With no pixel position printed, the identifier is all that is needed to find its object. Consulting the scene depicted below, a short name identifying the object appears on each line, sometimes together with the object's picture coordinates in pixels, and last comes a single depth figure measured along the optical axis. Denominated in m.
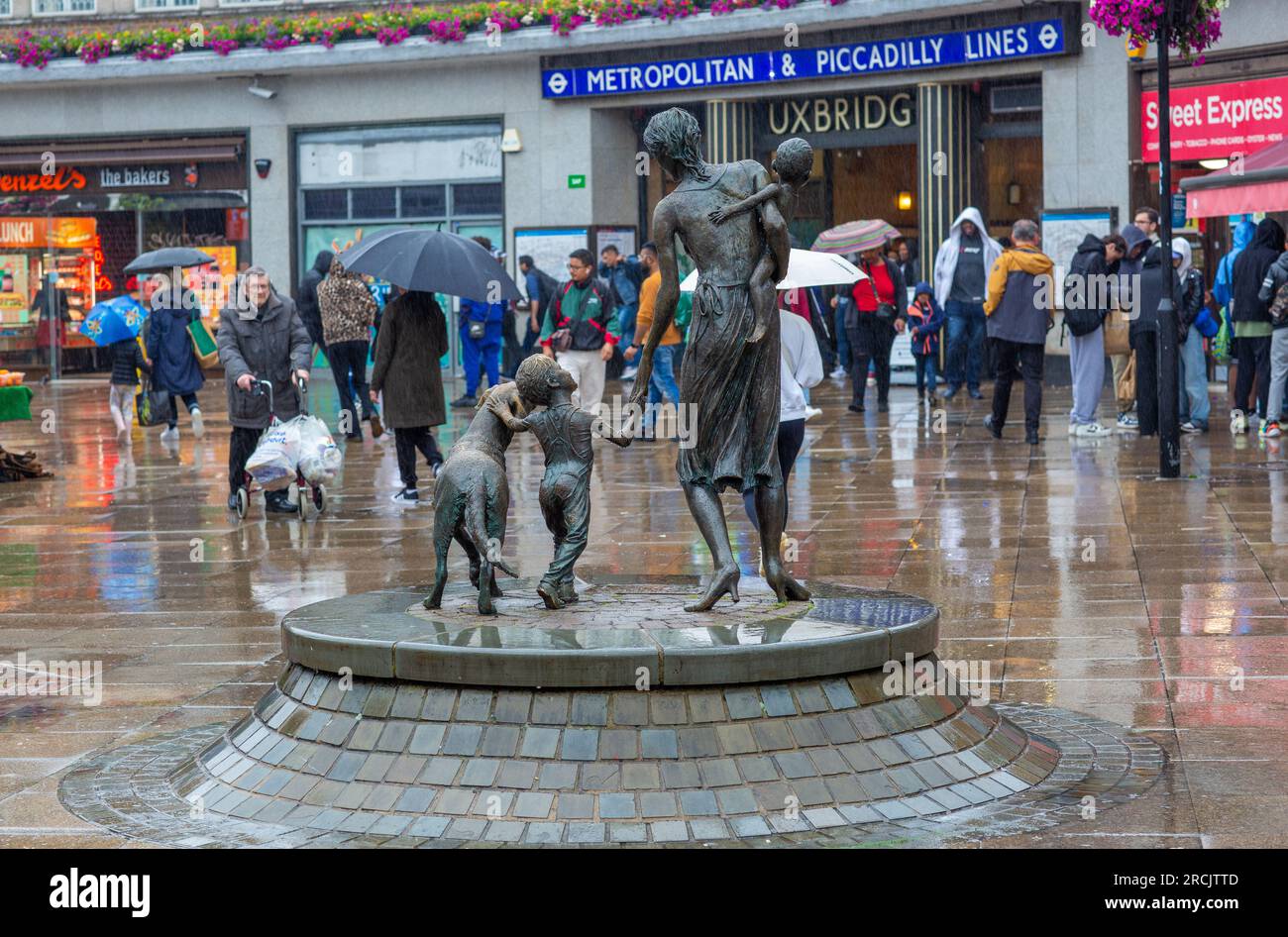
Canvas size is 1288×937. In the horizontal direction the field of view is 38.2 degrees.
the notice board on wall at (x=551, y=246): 26.58
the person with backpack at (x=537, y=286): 23.06
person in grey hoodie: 20.64
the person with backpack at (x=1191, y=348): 16.34
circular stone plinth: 5.78
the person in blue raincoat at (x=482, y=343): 21.81
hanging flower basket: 13.79
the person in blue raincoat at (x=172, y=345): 19.31
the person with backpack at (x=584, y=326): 17.73
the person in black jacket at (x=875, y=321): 20.66
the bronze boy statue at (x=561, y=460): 6.74
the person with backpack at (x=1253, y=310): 16.66
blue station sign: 23.41
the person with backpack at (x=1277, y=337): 16.06
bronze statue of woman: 6.86
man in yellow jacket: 16.66
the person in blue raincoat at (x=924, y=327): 21.55
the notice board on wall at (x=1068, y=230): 22.83
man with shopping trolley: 13.26
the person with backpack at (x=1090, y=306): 16.53
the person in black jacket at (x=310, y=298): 19.59
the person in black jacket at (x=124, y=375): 19.62
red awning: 14.77
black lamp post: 13.60
